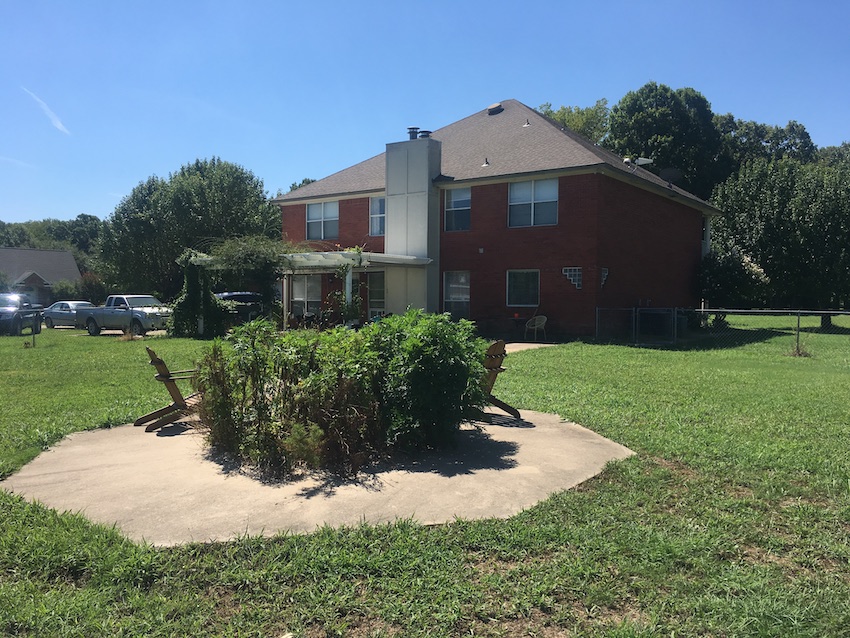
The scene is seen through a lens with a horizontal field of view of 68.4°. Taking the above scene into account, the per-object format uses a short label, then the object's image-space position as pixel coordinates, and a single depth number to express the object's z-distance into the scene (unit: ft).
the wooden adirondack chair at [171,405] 22.17
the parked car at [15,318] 72.68
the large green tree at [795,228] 83.41
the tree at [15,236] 316.19
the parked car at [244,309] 72.18
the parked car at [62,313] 96.12
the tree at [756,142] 138.72
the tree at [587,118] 148.87
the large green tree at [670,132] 131.44
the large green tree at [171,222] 116.67
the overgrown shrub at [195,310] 69.41
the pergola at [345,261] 61.77
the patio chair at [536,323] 62.90
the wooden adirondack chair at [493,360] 22.74
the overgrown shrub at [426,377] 18.34
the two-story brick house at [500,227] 63.82
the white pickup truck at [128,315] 75.56
